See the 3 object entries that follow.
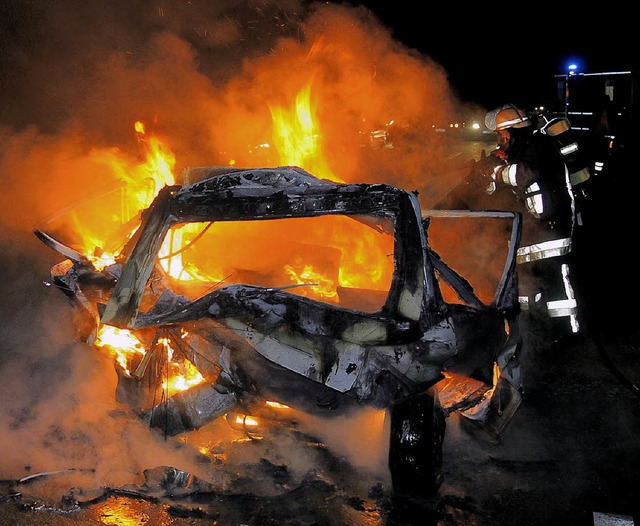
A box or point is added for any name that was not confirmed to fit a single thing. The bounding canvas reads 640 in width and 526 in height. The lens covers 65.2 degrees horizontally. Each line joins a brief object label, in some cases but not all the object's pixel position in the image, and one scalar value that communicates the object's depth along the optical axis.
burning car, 3.10
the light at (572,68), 15.71
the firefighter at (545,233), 5.62
